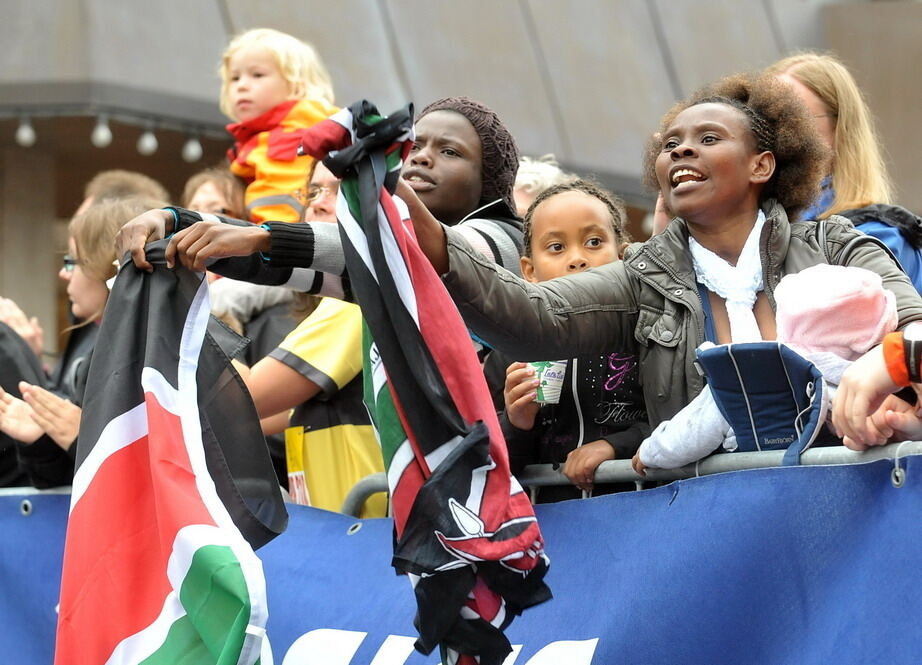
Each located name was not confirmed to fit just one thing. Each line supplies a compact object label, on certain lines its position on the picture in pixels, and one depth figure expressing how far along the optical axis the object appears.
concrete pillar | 23.64
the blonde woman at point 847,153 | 8.52
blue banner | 5.68
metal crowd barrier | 5.74
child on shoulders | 13.02
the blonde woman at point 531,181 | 10.87
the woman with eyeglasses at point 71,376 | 9.61
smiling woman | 7.08
